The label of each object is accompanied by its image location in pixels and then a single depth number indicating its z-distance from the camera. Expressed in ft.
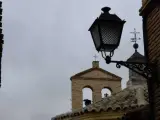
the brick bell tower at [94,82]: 78.45
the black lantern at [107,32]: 18.45
